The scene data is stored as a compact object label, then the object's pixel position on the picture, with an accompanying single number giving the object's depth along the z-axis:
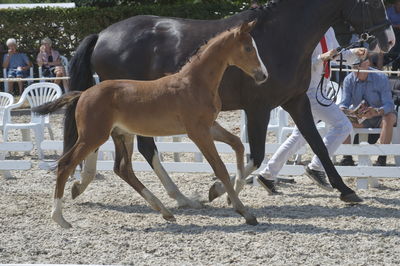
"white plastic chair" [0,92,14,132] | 10.34
